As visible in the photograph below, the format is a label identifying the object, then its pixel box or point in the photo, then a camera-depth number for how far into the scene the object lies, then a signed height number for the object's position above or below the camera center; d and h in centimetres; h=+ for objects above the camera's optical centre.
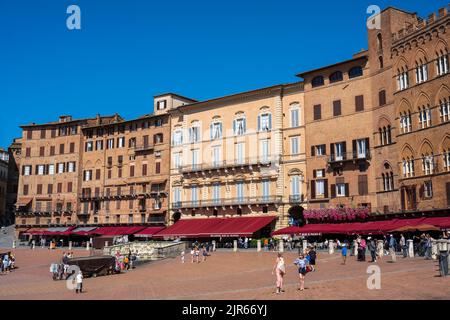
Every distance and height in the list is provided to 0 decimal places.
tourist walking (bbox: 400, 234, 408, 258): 3556 -171
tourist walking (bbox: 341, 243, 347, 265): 3275 -155
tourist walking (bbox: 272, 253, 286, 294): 2092 -167
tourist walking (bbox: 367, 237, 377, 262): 3278 -154
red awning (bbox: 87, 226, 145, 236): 6525 -32
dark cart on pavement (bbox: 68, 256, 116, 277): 3416 -232
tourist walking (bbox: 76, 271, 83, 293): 2545 -261
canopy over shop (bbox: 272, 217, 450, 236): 4080 -15
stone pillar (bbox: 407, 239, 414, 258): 3519 -169
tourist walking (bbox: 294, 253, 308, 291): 2172 -171
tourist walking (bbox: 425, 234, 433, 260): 3245 -158
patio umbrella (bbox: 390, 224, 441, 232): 3784 -29
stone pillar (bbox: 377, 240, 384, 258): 3623 -178
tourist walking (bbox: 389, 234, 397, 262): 3238 -191
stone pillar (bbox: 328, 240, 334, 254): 4147 -175
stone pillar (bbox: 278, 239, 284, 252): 4581 -171
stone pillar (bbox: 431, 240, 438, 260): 3203 -160
